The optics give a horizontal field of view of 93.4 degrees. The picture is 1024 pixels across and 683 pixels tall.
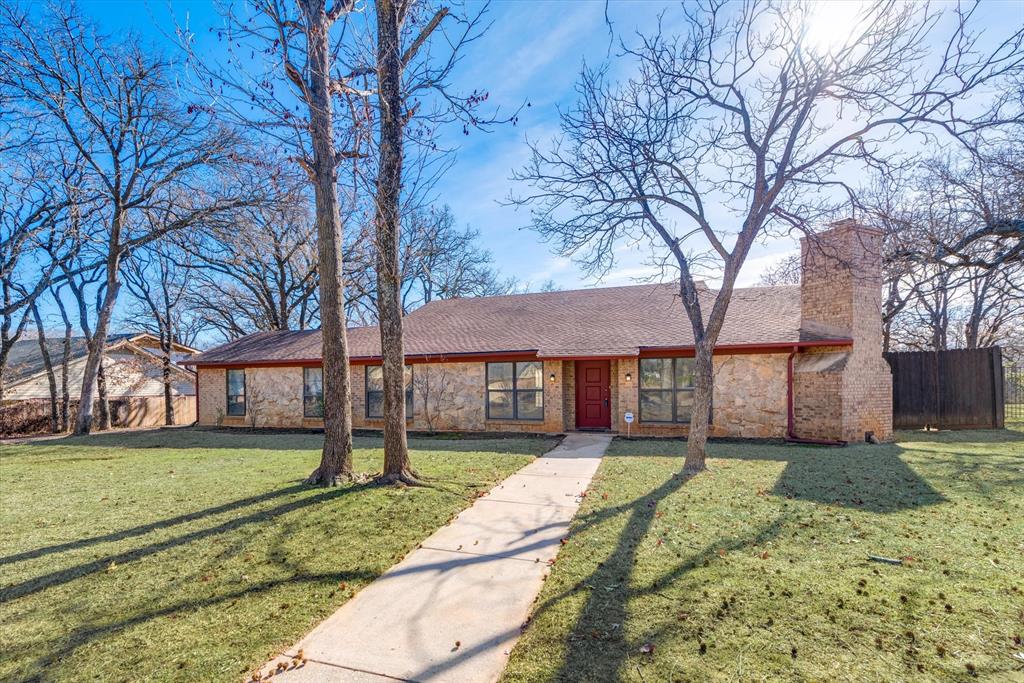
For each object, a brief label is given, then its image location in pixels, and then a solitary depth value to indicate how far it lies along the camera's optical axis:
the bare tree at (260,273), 16.36
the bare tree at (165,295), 21.39
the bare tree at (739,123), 6.88
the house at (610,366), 10.73
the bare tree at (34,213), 13.27
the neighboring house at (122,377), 20.11
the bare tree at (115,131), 13.52
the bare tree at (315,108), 4.75
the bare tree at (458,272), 25.76
